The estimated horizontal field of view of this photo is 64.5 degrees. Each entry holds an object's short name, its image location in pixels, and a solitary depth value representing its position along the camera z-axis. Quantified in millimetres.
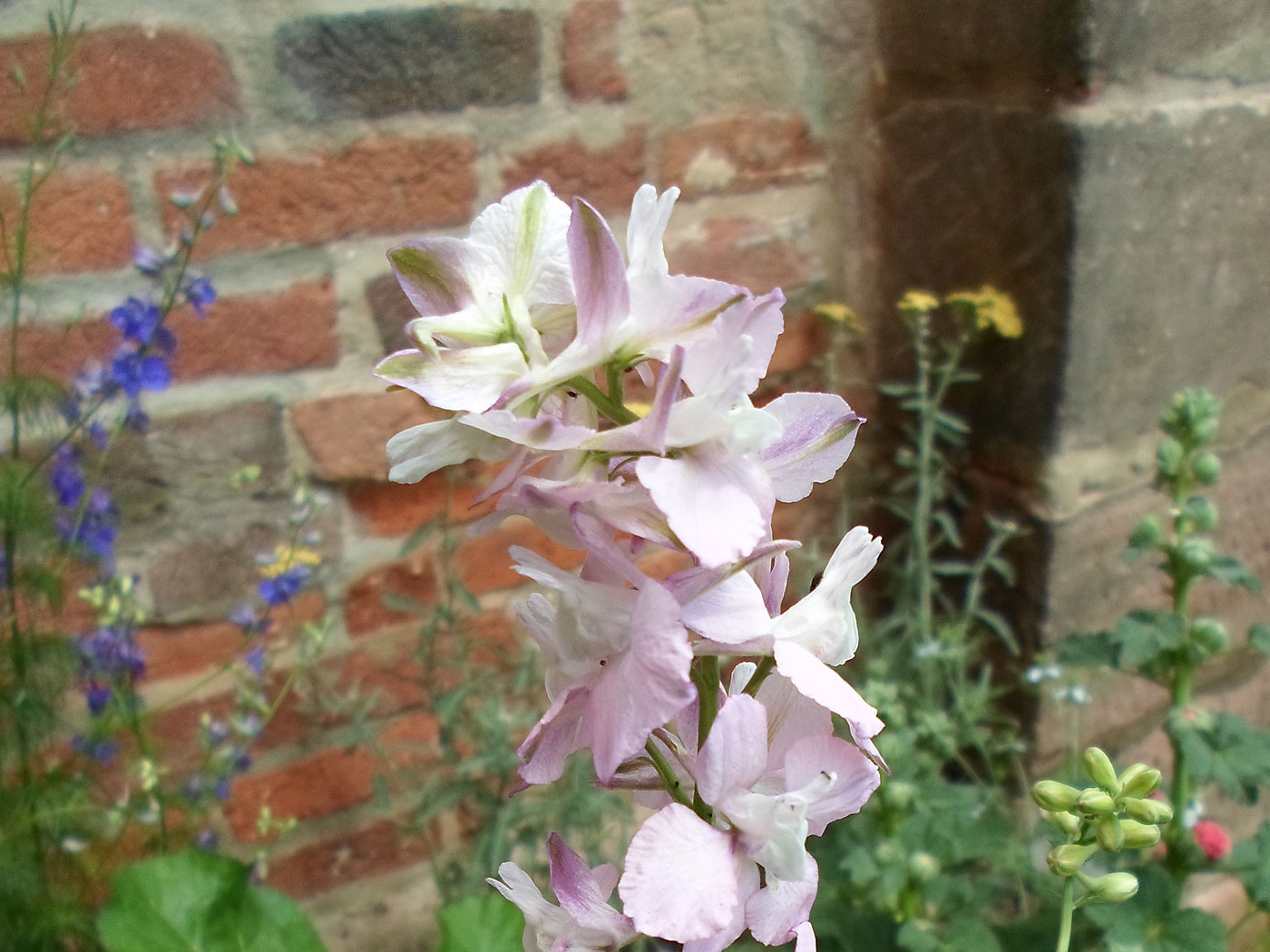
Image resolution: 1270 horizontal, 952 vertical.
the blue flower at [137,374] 615
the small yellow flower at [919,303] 871
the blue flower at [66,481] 625
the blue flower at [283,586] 696
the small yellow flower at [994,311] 847
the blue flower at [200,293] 622
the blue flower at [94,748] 667
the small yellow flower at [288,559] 697
